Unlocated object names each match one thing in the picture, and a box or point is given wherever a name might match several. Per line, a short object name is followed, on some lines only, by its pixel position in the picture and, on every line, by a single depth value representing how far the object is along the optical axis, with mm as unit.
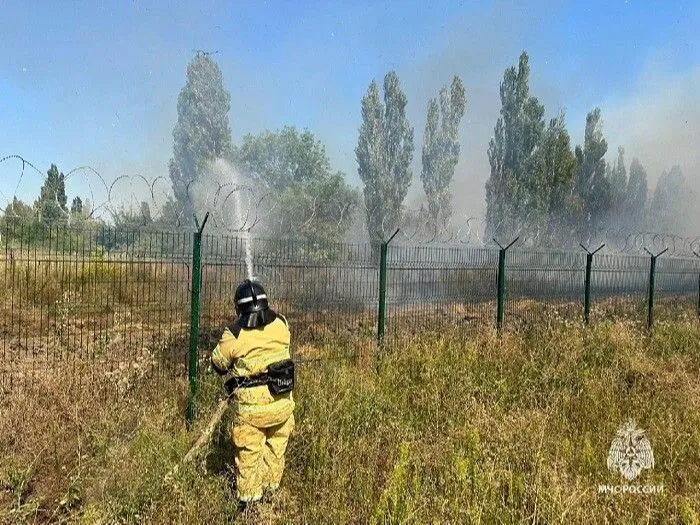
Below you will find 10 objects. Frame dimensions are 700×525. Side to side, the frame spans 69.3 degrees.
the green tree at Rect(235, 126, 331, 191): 34250
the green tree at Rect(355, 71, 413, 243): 28172
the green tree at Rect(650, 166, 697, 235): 43656
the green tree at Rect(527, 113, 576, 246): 28688
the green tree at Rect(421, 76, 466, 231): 29828
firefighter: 3451
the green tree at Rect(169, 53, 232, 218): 26453
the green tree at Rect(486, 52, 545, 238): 28656
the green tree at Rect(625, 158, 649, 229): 42625
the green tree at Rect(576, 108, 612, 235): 34844
